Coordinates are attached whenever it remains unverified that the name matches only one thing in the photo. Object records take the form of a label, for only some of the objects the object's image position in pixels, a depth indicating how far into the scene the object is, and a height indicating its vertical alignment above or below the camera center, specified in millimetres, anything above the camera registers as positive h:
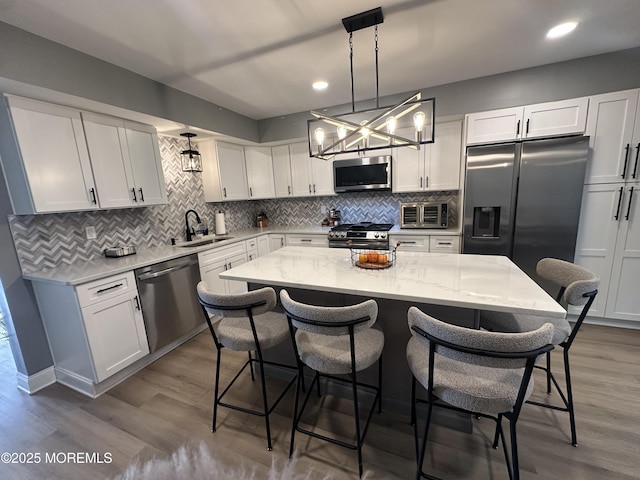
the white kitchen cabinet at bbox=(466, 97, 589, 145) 2576 +625
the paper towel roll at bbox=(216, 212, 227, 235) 3771 -323
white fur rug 1429 -1461
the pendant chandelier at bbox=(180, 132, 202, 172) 2910 +519
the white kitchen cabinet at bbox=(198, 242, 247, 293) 3006 -749
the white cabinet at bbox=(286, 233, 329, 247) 3839 -628
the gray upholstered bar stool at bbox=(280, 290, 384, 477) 1196 -799
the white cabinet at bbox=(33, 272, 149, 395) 1990 -929
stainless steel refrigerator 2570 -142
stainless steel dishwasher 2402 -907
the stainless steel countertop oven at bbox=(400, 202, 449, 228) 3338 -310
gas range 3420 -556
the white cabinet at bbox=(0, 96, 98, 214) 1854 +402
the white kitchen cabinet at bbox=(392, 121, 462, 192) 3254 +329
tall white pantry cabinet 2477 -258
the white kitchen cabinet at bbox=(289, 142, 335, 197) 3943 +336
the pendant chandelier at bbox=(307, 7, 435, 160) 1547 +433
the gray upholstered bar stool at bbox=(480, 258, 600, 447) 1389 -769
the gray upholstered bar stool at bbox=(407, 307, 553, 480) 936 -809
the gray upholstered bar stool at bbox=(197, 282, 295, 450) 1397 -800
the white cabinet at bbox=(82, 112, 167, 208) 2281 +415
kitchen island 1295 -525
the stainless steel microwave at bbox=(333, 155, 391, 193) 3531 +262
